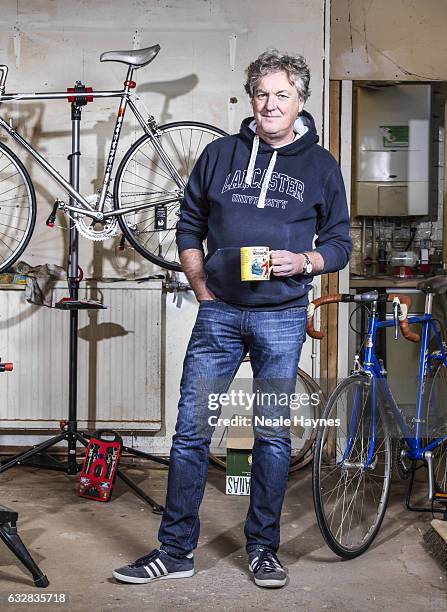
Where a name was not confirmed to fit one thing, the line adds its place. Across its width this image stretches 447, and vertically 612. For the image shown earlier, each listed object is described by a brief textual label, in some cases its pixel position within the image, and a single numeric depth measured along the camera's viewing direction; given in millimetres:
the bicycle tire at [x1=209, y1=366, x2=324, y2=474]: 4051
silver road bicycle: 3812
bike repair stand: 3768
